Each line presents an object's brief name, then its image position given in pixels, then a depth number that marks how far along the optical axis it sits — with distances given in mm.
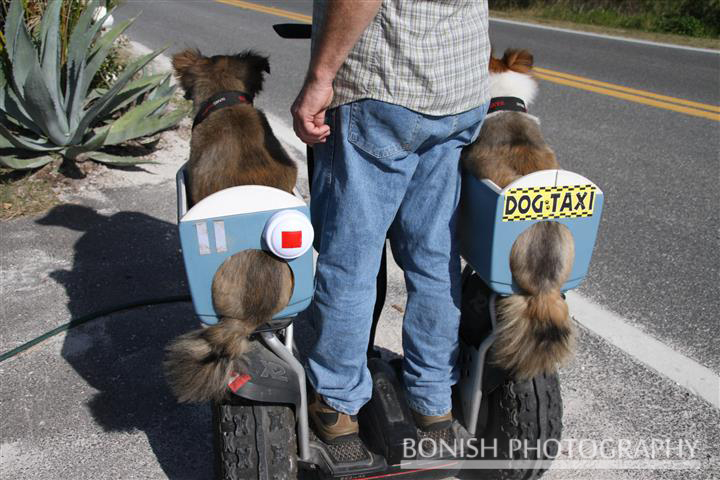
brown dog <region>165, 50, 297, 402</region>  1979
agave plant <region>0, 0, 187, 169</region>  4520
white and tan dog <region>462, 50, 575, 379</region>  2057
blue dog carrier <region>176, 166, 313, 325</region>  1911
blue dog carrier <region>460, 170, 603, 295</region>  2027
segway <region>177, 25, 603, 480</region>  1939
